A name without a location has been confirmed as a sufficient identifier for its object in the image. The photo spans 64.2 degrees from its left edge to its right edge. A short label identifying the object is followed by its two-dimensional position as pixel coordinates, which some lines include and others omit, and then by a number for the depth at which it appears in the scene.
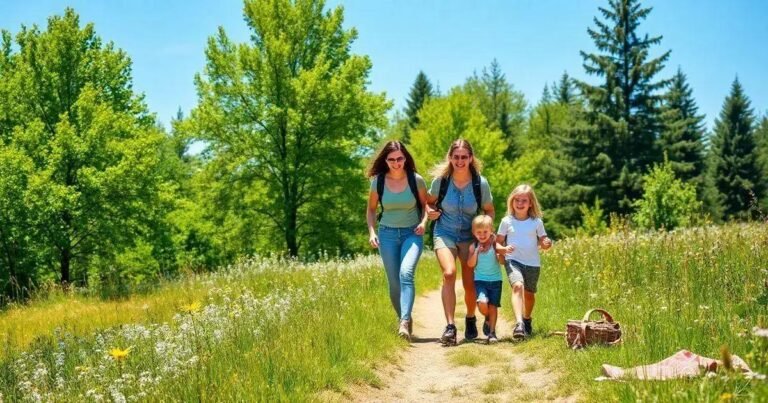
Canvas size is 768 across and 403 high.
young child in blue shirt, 7.48
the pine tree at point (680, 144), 39.00
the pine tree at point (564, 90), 61.78
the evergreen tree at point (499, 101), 50.53
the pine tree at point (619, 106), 38.31
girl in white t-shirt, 7.46
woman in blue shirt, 7.57
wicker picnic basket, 5.66
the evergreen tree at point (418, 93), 57.33
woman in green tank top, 7.63
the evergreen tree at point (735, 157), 48.00
